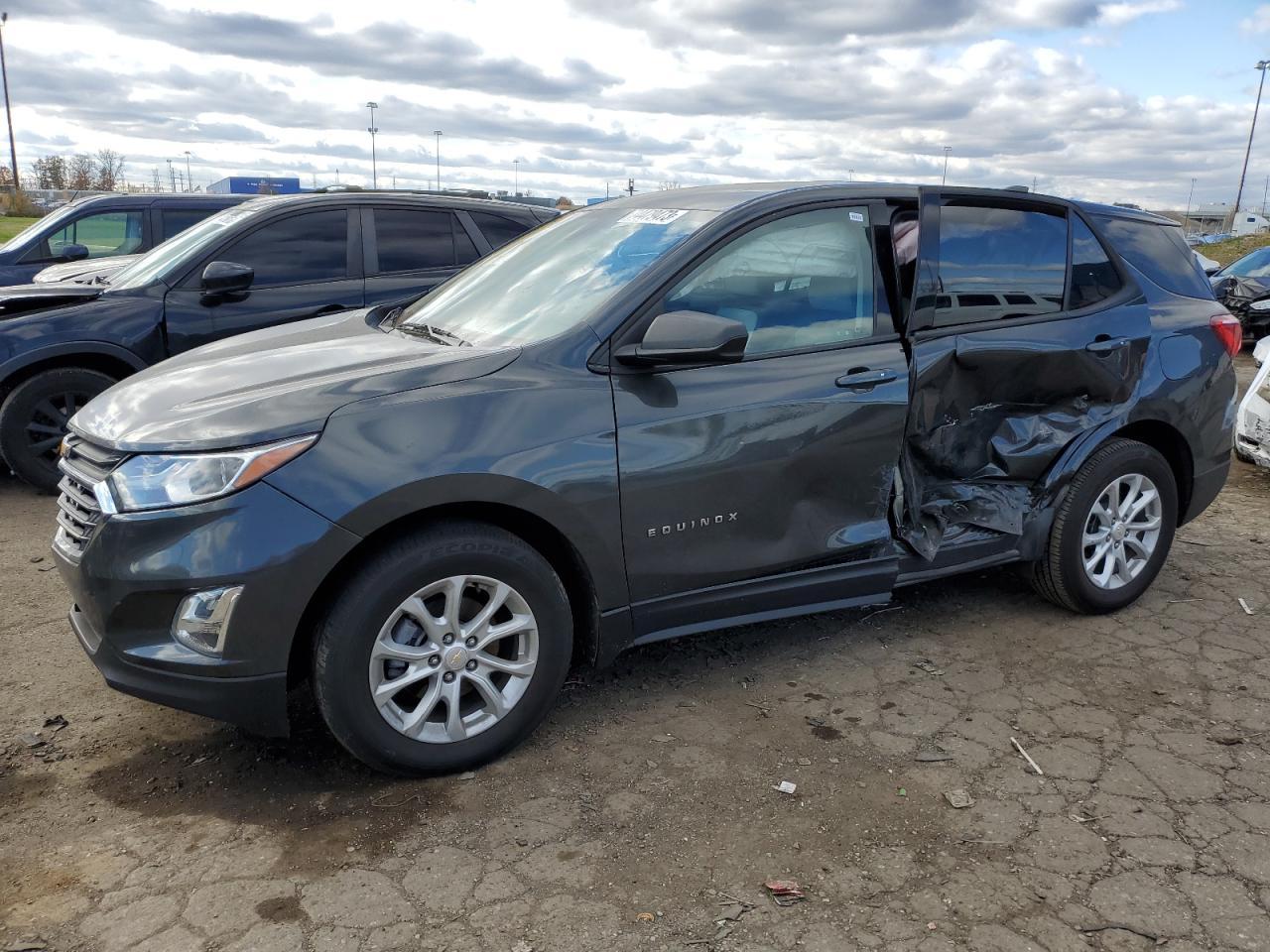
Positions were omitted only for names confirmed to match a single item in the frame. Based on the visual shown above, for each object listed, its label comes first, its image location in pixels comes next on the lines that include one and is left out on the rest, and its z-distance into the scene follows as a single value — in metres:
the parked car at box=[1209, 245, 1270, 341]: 14.04
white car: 6.71
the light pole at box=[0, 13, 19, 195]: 53.77
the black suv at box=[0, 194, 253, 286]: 9.21
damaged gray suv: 2.85
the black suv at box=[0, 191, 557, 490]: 6.23
